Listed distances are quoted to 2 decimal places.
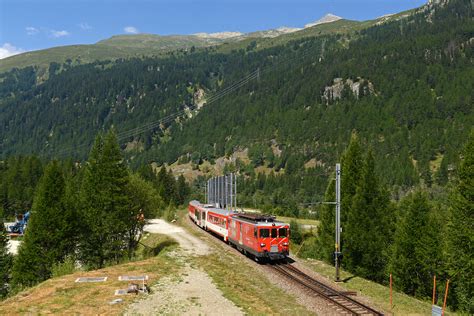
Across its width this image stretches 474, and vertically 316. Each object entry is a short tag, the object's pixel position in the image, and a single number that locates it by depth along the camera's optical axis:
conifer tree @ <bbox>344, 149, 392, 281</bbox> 48.91
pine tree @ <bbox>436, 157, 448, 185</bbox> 170.00
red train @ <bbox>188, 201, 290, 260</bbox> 36.75
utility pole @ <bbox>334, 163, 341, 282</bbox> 30.47
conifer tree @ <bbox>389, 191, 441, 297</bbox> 46.40
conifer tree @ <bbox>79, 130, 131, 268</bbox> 46.59
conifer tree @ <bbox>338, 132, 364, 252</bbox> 52.03
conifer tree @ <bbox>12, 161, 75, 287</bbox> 42.91
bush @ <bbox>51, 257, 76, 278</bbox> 34.41
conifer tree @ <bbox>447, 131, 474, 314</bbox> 38.78
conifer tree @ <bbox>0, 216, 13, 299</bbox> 47.66
